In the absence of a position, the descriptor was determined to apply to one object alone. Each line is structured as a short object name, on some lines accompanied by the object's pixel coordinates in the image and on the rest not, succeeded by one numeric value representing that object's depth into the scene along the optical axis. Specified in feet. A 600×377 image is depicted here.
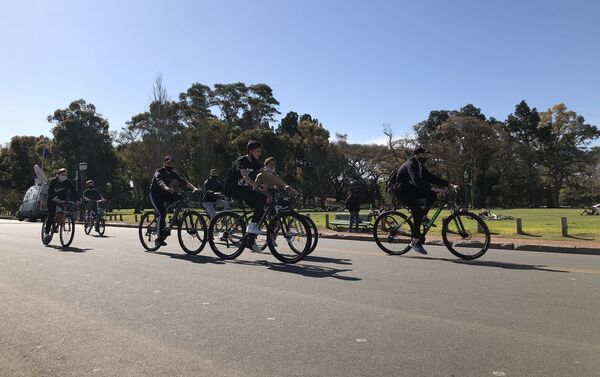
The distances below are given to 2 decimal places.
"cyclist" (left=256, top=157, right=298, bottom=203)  30.81
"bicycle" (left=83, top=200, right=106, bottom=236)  56.70
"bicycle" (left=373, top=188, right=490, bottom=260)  31.55
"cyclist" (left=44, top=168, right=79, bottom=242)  43.04
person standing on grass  64.64
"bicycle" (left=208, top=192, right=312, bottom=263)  29.96
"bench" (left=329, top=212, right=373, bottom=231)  65.21
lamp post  102.94
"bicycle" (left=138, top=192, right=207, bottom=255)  34.73
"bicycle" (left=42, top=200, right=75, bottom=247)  42.50
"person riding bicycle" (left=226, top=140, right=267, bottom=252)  31.01
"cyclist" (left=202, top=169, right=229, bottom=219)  41.83
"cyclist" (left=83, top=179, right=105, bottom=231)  57.26
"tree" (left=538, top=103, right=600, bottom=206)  264.93
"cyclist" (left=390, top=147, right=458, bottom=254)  31.42
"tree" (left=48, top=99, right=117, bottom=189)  188.75
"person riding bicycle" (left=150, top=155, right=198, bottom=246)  36.42
